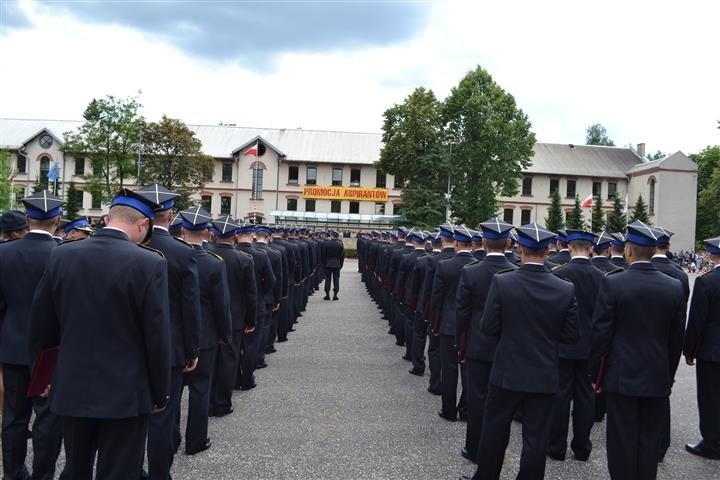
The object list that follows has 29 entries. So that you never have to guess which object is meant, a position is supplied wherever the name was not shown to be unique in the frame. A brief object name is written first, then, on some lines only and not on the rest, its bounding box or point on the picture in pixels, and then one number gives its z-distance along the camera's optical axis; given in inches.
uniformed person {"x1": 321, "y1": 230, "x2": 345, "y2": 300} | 757.3
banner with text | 2246.6
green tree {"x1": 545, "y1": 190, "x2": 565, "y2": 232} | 2229.3
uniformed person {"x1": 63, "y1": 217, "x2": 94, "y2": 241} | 319.9
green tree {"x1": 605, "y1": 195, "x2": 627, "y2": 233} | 2006.6
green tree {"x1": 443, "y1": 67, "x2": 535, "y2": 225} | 1791.3
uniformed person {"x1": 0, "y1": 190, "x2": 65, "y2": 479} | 192.5
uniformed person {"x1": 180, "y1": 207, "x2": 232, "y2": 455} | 231.3
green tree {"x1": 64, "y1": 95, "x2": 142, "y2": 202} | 1662.2
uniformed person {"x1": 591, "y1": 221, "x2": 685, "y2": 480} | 191.8
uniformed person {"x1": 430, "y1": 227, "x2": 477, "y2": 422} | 285.6
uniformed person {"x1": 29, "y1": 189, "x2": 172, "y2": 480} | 130.5
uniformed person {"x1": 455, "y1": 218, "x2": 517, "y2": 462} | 228.4
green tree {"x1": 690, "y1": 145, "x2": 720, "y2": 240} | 2445.9
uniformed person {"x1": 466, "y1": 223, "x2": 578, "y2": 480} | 184.5
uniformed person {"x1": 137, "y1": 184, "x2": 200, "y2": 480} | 195.0
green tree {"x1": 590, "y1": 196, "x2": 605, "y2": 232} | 2159.2
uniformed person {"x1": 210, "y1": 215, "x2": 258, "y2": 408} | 282.2
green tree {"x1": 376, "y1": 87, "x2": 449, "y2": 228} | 1803.8
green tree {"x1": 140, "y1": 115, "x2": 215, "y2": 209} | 1685.5
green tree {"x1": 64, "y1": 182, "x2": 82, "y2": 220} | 1861.5
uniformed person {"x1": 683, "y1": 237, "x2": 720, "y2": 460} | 240.8
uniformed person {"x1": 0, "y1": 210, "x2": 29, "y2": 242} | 216.7
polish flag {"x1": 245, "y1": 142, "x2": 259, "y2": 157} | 1931.8
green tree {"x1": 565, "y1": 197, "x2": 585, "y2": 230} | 2127.0
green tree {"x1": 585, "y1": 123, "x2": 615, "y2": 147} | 3516.2
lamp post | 1806.1
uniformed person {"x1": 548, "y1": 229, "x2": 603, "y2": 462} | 239.9
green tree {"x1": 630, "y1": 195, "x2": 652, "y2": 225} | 2065.7
